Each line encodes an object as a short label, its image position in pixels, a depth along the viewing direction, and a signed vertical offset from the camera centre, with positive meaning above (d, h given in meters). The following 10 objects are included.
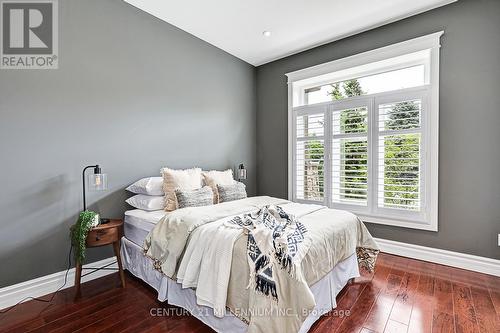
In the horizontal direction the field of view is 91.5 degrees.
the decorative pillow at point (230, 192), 3.04 -0.38
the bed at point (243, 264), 1.42 -0.79
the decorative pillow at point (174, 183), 2.66 -0.23
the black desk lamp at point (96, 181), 2.31 -0.18
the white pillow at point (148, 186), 2.68 -0.26
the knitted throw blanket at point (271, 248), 1.43 -0.55
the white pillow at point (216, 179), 3.12 -0.22
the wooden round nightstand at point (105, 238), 2.19 -0.70
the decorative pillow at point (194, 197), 2.55 -0.37
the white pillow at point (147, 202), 2.63 -0.43
